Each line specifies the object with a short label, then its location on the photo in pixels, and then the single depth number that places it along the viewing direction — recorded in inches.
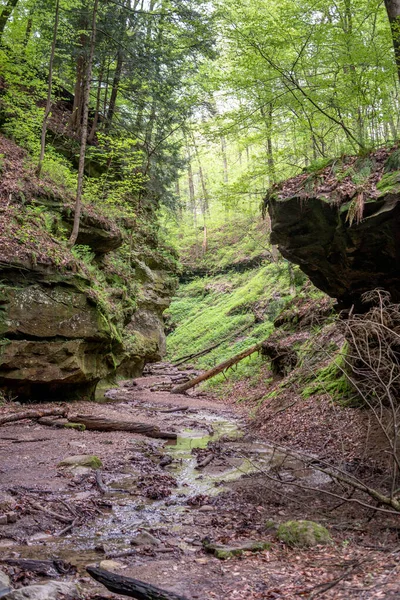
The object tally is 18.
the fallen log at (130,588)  133.2
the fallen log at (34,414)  377.8
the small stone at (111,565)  164.7
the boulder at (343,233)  297.6
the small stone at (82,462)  289.2
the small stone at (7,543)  177.2
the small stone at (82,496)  237.4
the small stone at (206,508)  236.3
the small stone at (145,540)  190.3
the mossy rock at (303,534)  185.3
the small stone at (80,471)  275.4
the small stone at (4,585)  130.2
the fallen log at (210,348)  980.6
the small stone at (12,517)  198.4
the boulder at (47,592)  128.5
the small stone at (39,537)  185.5
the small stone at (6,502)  208.8
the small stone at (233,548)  180.1
